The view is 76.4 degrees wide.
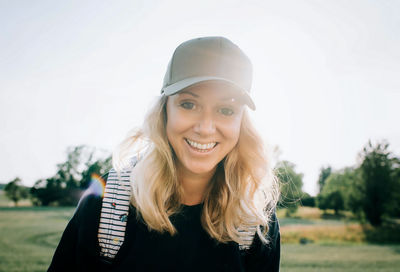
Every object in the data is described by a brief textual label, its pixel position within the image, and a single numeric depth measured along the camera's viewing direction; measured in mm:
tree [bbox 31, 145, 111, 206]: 50000
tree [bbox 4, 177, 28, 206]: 57094
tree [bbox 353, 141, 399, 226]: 27688
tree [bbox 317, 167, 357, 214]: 52038
